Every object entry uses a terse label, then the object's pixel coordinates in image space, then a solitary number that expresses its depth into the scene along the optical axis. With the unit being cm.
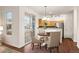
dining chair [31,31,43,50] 205
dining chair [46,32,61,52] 206
